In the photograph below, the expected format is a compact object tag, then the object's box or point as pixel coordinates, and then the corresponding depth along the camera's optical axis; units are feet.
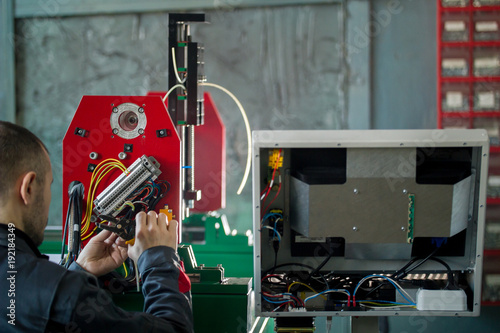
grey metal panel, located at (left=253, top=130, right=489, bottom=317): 5.35
